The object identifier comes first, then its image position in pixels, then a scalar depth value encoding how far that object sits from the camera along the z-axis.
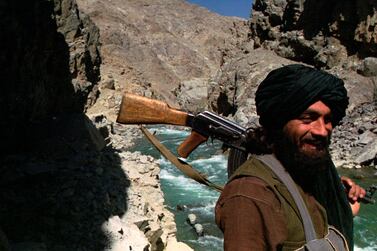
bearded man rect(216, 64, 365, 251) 1.42
